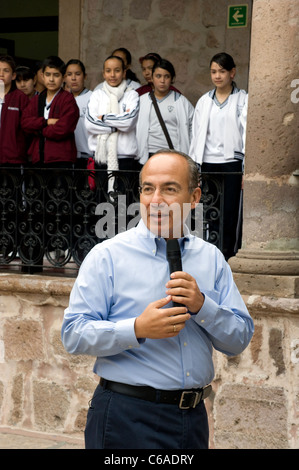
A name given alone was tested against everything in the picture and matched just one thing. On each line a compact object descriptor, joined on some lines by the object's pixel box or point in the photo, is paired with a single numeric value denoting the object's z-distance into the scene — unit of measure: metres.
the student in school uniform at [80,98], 8.27
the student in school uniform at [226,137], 7.23
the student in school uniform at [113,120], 7.51
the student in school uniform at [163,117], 7.90
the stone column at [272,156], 6.41
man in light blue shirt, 3.13
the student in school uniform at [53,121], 7.61
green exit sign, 10.34
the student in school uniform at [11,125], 7.89
